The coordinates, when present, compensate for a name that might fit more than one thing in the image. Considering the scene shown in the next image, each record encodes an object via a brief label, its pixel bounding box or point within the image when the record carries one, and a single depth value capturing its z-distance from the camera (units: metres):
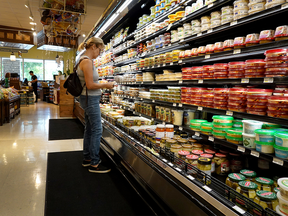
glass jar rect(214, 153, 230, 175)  2.01
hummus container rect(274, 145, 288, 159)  1.43
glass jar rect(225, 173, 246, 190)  1.62
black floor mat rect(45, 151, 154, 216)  2.23
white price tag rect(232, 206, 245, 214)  1.31
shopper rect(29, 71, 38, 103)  13.64
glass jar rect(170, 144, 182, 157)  2.30
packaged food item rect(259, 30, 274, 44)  1.69
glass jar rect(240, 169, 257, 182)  1.66
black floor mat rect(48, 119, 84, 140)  5.33
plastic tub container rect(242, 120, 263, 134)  1.72
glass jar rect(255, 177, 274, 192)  1.50
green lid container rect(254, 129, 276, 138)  1.56
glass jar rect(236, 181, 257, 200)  1.47
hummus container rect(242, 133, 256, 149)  1.69
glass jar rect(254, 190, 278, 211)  1.34
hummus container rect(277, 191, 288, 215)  1.17
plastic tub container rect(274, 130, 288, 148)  1.43
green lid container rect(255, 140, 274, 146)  1.55
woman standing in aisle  2.93
